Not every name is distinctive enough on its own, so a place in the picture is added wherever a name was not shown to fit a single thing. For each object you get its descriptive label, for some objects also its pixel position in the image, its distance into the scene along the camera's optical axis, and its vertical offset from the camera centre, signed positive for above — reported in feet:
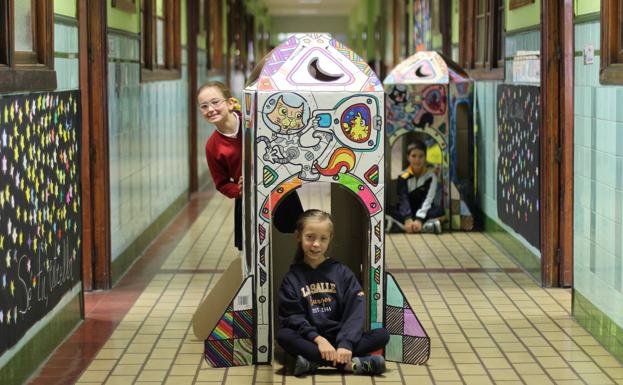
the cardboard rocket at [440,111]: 33.91 +0.11
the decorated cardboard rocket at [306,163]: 16.87 -0.70
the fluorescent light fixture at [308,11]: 132.26 +12.18
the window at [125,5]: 25.89 +2.61
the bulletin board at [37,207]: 15.39 -1.33
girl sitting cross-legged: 16.76 -2.90
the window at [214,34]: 51.39 +3.89
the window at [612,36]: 18.26 +1.22
